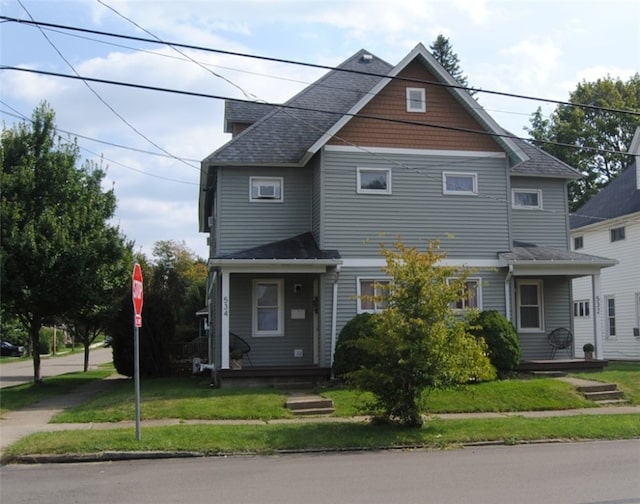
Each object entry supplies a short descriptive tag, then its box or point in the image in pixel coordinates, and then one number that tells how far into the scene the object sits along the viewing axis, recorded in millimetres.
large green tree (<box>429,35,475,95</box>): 52062
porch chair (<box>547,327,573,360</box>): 21047
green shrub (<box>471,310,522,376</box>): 18094
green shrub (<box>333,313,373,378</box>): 17469
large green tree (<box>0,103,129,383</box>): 20297
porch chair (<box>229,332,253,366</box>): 19625
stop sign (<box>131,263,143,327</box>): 11414
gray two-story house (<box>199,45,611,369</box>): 19266
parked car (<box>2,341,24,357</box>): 57500
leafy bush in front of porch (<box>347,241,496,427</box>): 12258
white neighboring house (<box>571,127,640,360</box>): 27906
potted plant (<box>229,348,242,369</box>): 18406
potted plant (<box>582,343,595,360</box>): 20359
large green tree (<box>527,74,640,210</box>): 45938
